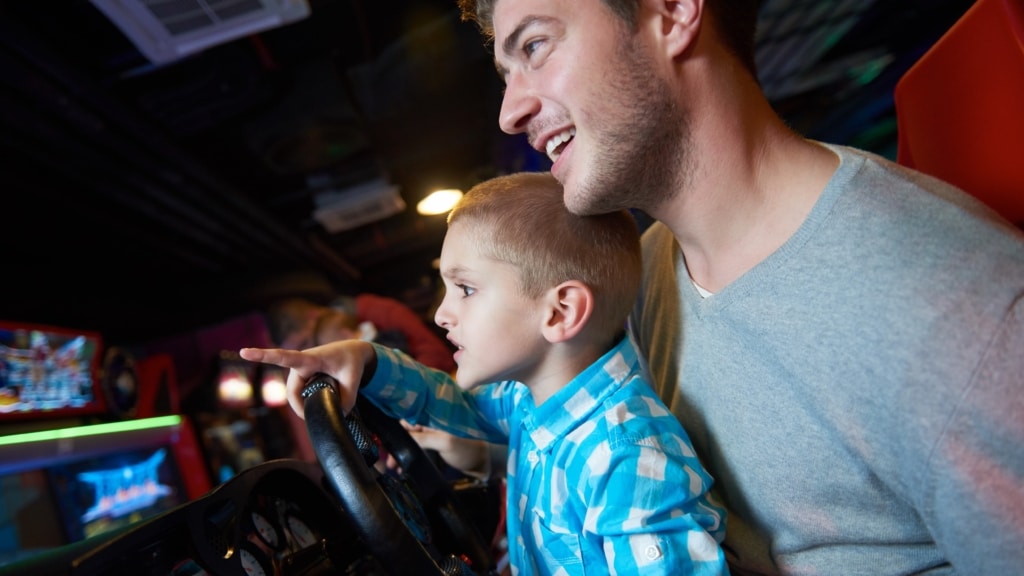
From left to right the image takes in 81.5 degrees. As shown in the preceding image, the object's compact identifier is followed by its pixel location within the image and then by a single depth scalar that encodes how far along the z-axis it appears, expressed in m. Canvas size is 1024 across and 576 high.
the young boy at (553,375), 0.87
